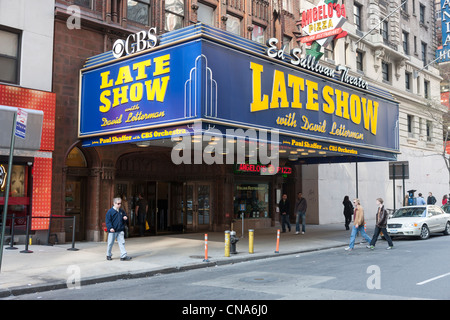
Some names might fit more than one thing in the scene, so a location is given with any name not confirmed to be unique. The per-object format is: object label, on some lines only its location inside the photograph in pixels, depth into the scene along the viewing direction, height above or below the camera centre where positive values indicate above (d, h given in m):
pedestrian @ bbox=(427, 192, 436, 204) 30.45 -0.14
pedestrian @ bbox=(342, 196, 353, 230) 23.57 -0.72
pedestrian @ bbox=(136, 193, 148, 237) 19.30 -0.73
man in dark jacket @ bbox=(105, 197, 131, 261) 12.71 -0.90
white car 18.86 -1.02
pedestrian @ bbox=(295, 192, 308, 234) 21.50 -0.53
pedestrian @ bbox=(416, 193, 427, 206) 26.97 -0.19
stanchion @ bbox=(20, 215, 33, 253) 13.48 -1.44
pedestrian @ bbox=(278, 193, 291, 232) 21.92 -0.59
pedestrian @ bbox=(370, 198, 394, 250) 15.96 -0.90
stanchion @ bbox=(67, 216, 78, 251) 14.34 -1.64
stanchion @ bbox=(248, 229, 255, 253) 14.50 -1.50
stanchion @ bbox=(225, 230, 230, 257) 13.70 -1.44
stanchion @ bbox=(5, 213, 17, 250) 13.92 -1.45
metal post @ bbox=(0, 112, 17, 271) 8.89 +0.45
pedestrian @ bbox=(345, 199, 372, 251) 15.98 -0.88
